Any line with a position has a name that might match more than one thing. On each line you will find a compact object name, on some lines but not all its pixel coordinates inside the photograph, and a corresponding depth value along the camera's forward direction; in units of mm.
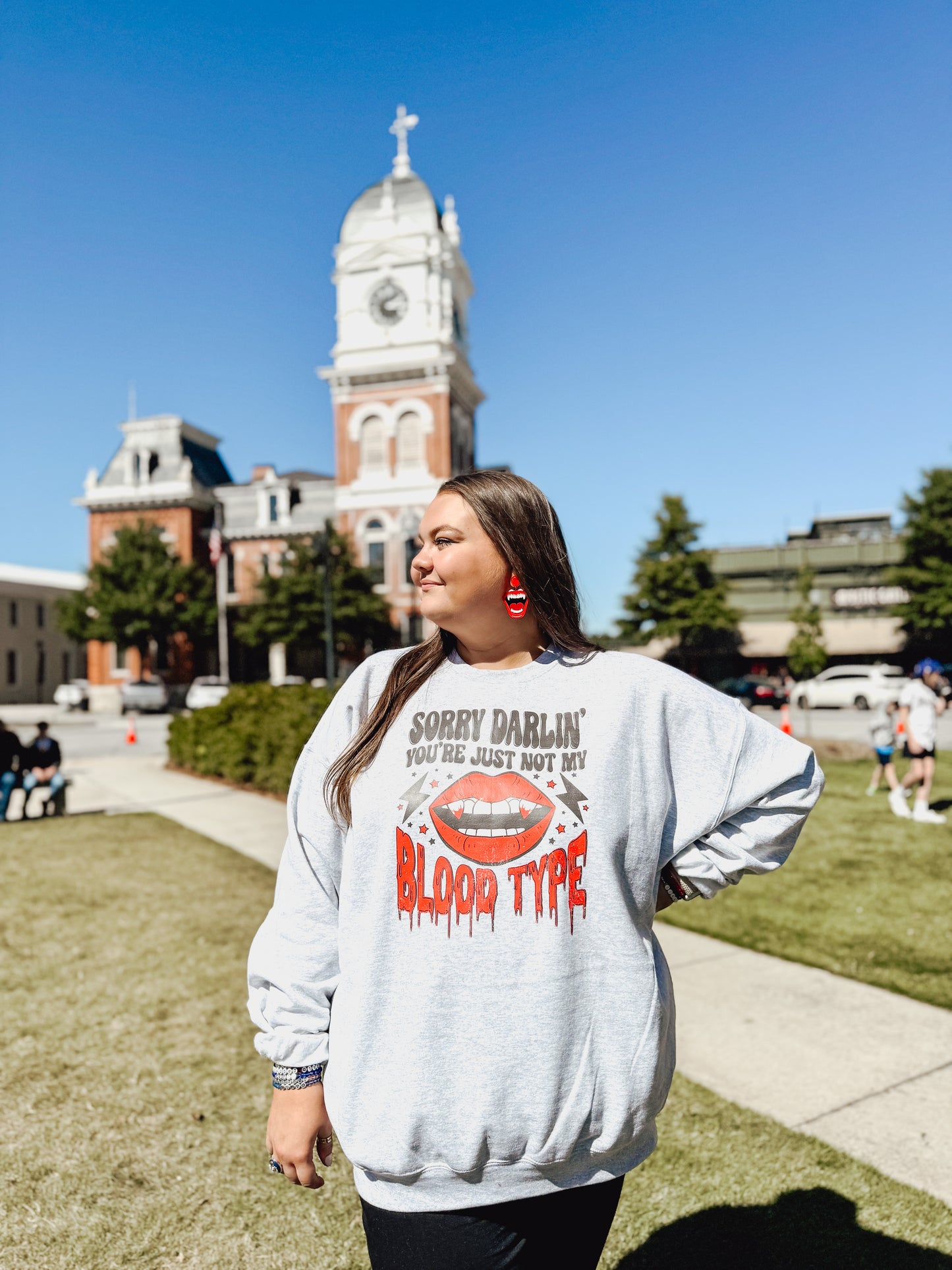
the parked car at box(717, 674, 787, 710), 35469
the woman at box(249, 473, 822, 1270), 1544
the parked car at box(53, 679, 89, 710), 44219
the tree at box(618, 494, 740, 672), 43688
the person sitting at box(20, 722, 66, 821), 11492
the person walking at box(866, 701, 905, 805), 10914
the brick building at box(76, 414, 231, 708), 45281
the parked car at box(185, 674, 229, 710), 35188
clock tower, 42531
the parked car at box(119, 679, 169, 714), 38406
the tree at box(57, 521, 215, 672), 42094
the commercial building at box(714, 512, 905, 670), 49938
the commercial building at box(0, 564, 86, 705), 56250
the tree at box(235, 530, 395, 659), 39969
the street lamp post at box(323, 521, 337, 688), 22484
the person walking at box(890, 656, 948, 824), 9562
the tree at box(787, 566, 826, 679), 43562
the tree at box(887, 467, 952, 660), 44000
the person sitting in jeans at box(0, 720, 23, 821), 11211
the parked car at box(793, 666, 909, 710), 33938
